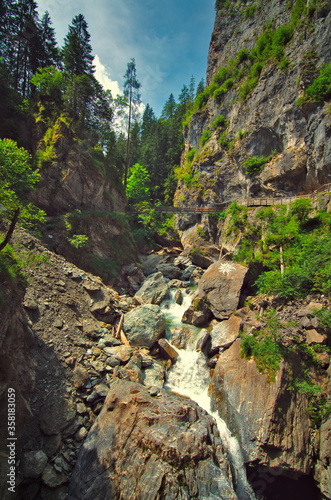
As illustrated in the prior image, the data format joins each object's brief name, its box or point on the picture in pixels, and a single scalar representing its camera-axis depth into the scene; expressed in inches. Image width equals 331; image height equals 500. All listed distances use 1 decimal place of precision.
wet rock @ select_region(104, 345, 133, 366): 351.6
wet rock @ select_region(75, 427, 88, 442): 246.4
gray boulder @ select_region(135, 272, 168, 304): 614.5
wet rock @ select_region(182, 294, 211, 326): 519.8
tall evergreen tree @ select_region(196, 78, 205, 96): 1851.6
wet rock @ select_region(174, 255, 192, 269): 916.5
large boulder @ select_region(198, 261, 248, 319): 501.7
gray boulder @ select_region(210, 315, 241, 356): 420.8
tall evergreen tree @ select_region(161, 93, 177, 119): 2064.5
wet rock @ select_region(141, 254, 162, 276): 846.9
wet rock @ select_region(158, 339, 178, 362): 419.2
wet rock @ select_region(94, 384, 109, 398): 287.2
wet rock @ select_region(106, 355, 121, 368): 338.0
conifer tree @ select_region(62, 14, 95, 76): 821.9
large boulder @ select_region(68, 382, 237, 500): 192.4
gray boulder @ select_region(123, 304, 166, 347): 435.5
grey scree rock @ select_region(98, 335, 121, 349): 374.0
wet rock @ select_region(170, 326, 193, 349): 457.2
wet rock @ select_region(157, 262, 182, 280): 820.6
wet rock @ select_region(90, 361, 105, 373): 320.8
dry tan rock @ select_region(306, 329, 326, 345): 300.7
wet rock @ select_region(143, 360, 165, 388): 347.1
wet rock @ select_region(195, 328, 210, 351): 436.5
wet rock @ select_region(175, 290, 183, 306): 629.8
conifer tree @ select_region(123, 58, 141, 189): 1065.2
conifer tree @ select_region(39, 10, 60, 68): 911.7
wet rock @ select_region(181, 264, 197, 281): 819.8
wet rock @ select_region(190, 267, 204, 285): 764.0
